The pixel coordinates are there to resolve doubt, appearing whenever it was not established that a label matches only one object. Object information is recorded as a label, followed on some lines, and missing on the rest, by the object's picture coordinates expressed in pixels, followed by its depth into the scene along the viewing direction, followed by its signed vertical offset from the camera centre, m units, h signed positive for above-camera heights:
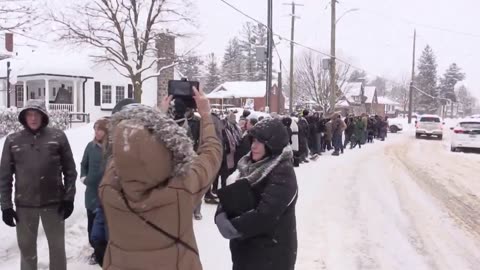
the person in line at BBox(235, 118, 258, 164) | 9.51 -0.91
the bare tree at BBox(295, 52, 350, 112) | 46.71 +2.26
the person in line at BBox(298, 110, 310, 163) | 16.34 -1.17
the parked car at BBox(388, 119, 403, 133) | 45.66 -2.07
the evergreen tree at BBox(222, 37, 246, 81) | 88.38 +7.18
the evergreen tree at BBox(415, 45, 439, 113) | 89.75 +4.06
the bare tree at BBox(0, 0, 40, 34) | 10.40 +1.68
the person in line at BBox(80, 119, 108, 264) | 5.45 -0.82
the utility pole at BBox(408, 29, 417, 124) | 58.45 +2.71
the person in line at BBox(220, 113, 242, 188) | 9.17 -0.81
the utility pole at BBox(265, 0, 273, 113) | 19.78 +2.32
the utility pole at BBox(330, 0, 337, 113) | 28.38 +2.73
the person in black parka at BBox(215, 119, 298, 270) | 3.23 -0.73
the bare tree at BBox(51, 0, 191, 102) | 26.34 +3.38
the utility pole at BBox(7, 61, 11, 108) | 24.25 +0.84
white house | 28.59 +0.87
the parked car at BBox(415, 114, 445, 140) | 34.03 -1.45
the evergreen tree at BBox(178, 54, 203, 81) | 27.99 +2.23
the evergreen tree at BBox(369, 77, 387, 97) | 129.38 +5.25
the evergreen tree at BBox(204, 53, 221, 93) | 81.44 +3.80
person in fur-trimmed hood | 2.28 -0.44
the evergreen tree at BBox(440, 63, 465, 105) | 103.25 +5.59
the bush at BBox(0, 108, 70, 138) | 15.14 -0.78
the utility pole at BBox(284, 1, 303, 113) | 36.44 +4.88
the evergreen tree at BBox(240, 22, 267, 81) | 87.00 +9.78
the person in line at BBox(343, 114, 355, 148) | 24.05 -1.28
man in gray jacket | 4.54 -0.77
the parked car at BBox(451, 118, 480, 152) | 21.80 -1.23
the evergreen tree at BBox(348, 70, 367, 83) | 76.48 +4.69
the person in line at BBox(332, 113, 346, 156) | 20.16 -1.21
